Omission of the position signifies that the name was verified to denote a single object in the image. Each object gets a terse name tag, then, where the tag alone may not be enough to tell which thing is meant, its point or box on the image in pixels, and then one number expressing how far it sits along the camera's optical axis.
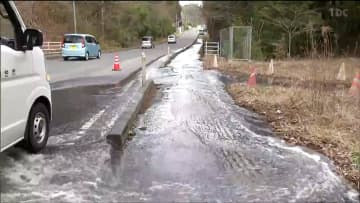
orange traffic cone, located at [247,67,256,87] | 13.20
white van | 4.72
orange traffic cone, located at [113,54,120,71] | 19.92
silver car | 58.35
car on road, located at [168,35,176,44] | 78.94
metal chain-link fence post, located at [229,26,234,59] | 24.33
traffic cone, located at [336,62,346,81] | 16.20
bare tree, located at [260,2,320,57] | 29.25
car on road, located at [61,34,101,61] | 30.20
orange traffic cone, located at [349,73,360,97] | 12.23
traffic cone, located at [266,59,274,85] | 17.45
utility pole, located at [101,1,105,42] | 59.65
